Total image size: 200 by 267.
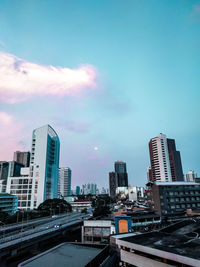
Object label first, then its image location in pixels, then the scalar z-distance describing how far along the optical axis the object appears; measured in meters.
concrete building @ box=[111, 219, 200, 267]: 14.98
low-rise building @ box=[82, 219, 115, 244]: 53.00
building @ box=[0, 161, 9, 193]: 180.29
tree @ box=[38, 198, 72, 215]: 113.06
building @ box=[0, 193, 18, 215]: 120.22
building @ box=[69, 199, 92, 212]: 177.62
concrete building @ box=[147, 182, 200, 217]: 87.41
